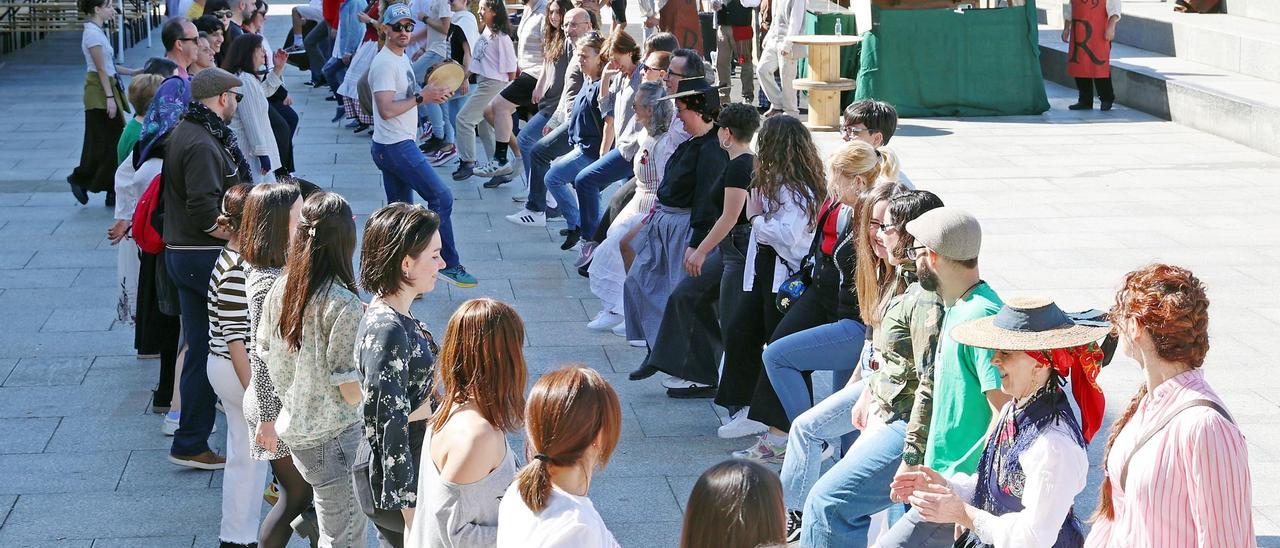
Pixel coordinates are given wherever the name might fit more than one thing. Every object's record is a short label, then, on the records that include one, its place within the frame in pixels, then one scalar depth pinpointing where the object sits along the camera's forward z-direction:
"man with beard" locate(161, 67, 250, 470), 6.00
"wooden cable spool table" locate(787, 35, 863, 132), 15.25
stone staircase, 14.97
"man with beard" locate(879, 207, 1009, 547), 3.91
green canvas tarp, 16.31
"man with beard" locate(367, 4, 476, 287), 9.27
